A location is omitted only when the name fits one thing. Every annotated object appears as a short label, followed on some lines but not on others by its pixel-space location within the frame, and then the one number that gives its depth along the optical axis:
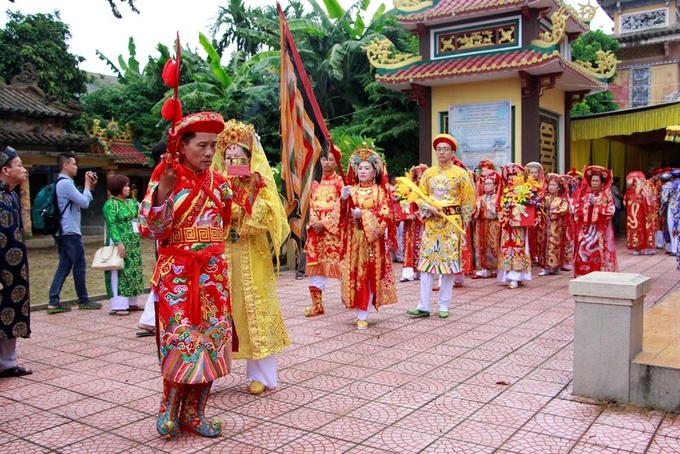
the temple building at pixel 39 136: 17.16
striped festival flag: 7.82
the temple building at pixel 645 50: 20.28
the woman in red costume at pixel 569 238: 10.58
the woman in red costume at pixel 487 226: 9.87
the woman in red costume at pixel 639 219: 13.09
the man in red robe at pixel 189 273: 3.27
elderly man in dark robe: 4.70
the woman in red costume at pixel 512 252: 8.91
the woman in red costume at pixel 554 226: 10.42
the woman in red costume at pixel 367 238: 6.20
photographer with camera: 7.33
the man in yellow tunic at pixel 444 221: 6.69
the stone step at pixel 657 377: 3.75
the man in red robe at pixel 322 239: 6.92
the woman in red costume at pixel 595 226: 8.62
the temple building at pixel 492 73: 12.84
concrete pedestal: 3.90
